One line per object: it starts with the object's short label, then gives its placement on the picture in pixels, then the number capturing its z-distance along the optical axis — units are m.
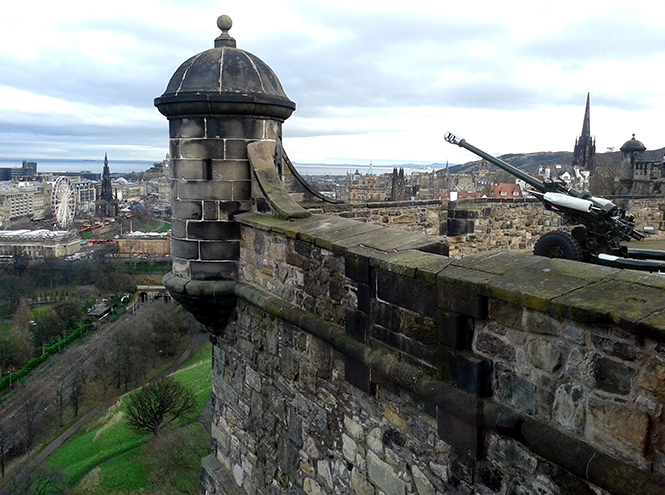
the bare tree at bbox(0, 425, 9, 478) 27.02
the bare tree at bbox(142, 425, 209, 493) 23.67
